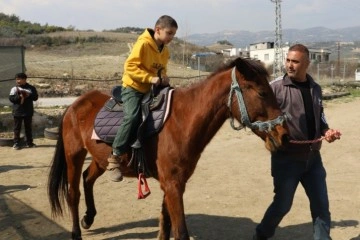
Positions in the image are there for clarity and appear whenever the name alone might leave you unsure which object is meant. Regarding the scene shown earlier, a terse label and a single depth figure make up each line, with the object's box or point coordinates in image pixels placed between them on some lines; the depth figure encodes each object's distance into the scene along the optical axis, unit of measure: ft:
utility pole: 87.28
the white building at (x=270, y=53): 194.02
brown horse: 10.46
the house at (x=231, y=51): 212.29
